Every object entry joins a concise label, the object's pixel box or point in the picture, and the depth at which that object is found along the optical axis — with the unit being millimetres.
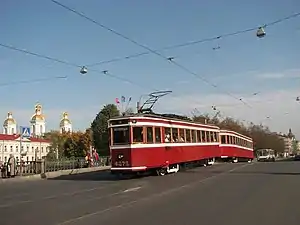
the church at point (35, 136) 112688
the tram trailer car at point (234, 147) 43938
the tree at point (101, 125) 88906
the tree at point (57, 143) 100075
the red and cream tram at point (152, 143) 24156
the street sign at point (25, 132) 28556
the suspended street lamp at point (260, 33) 21281
